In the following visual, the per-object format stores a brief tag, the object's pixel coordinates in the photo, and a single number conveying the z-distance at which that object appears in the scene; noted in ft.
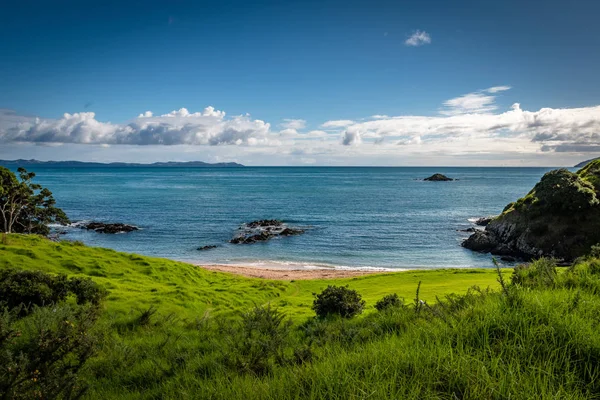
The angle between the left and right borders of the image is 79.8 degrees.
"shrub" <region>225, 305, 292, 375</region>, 21.99
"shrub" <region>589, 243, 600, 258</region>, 32.20
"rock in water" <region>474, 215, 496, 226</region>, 288.90
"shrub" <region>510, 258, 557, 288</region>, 25.35
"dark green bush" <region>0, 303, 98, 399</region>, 17.15
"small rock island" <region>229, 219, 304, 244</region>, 232.94
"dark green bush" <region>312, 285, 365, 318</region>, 51.80
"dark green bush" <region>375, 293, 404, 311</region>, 47.01
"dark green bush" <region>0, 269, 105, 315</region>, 46.29
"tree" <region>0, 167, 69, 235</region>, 152.76
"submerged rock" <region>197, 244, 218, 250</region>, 213.46
